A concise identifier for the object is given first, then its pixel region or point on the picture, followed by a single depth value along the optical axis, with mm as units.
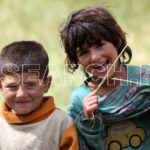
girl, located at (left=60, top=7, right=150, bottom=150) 4797
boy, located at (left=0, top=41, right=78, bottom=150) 4445
